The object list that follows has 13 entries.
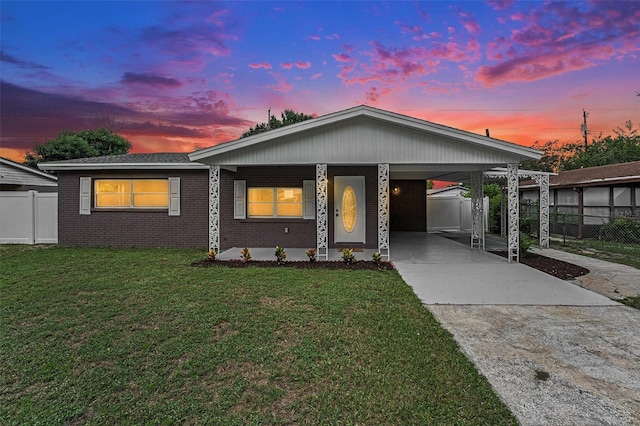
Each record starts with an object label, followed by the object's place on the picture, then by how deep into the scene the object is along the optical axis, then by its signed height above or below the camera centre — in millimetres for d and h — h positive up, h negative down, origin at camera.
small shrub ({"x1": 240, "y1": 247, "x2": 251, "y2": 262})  8248 -1085
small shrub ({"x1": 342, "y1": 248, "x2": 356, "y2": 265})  7982 -1115
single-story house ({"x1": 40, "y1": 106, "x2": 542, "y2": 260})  10578 +383
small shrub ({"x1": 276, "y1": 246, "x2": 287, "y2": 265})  8070 -1049
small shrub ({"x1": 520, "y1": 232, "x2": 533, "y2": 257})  9008 -954
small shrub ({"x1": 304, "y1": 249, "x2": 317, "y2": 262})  8172 -1067
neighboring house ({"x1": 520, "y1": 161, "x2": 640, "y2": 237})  12797 +924
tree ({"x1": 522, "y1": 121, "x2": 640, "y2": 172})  25016 +5706
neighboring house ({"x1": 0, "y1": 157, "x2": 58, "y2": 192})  14375 +1768
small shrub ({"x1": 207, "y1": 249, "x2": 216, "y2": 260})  8211 -1067
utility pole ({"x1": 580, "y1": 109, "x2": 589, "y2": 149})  31266 +8595
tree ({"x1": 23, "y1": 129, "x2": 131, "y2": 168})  25812 +5816
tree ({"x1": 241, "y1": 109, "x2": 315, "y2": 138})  30000 +9344
